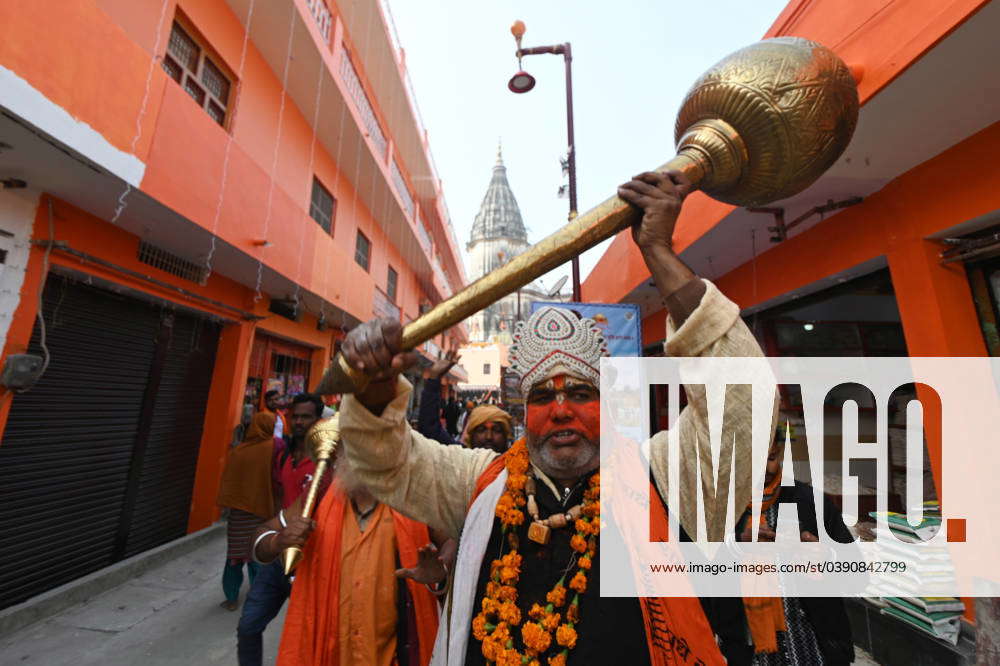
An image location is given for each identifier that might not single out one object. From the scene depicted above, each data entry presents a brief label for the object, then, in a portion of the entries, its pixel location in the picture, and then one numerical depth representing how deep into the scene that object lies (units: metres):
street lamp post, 7.09
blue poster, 5.41
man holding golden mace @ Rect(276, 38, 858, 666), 1.12
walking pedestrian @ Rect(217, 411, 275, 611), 3.96
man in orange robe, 2.14
